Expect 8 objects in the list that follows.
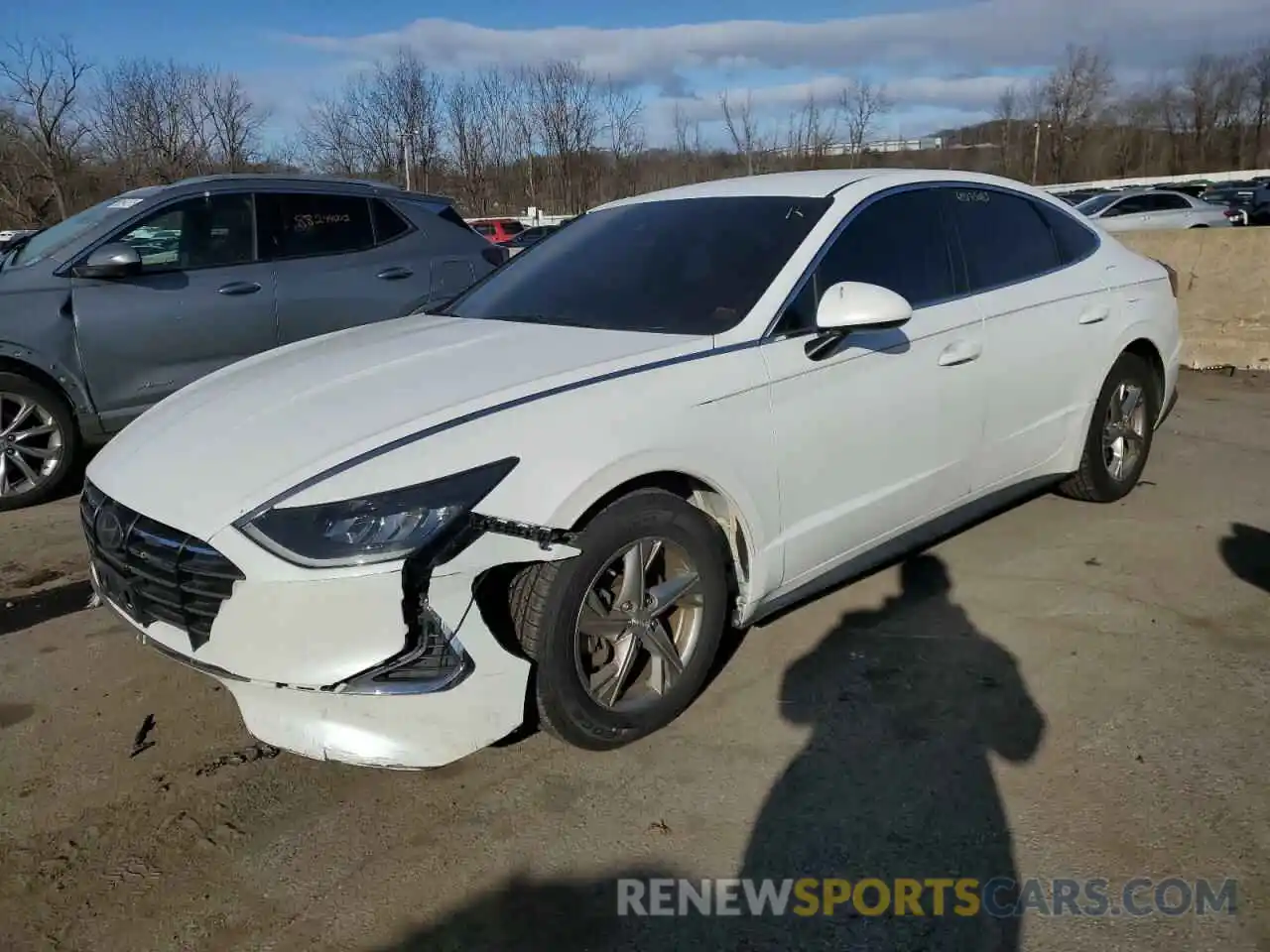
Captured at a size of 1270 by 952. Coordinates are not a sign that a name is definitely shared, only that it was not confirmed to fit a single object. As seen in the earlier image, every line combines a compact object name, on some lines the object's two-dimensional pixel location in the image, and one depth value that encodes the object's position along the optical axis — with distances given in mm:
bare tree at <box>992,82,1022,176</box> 67125
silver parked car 19766
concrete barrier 8750
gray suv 5379
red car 24453
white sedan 2389
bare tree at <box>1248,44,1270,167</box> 72688
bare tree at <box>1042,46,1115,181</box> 65375
